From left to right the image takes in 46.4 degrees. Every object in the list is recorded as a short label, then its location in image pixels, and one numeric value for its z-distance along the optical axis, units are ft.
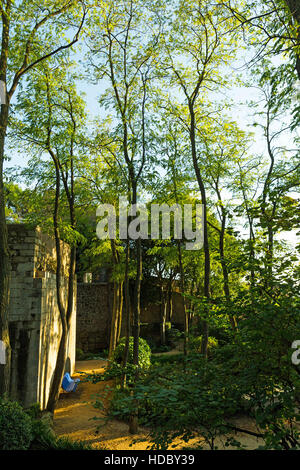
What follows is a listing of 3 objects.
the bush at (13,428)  17.97
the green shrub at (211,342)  46.73
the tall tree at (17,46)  20.35
